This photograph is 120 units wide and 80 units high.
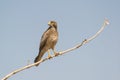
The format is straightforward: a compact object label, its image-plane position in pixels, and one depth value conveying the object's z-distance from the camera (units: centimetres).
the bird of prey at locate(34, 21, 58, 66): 2179
